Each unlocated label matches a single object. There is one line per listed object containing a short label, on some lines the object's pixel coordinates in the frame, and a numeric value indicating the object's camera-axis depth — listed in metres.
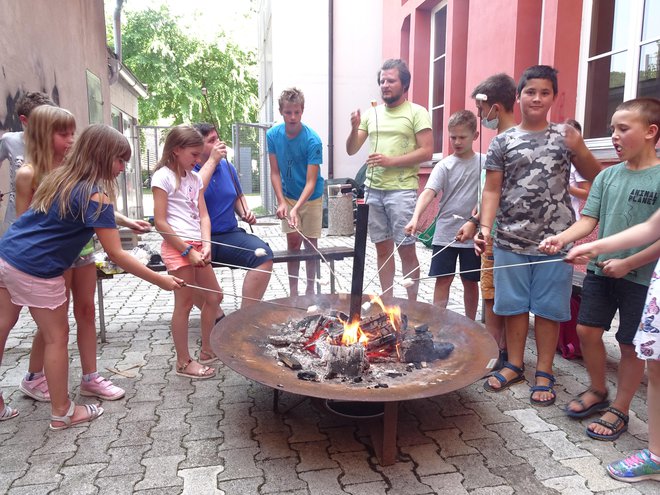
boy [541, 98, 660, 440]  2.74
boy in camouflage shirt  3.29
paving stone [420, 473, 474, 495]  2.42
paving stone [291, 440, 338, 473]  2.63
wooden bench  4.52
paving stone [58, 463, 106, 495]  2.43
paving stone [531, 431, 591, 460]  2.73
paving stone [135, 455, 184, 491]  2.48
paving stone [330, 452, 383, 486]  2.53
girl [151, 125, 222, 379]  3.62
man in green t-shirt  4.55
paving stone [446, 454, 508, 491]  2.48
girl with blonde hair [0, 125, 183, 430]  2.79
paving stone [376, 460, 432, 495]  2.43
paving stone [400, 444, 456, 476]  2.60
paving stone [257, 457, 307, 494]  2.45
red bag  4.09
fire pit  2.59
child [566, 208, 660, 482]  2.37
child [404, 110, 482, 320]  4.18
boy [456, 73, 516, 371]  3.72
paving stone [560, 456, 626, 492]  2.46
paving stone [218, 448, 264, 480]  2.55
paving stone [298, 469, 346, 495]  2.43
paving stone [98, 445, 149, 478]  2.58
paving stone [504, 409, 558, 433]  3.01
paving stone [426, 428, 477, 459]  2.77
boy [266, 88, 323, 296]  4.91
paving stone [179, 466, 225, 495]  2.42
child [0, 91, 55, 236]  3.55
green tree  24.19
